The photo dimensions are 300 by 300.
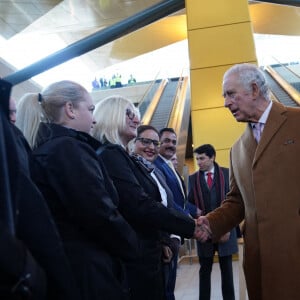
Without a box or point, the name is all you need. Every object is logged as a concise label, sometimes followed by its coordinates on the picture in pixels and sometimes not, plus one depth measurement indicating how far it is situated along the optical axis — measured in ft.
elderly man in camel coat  5.85
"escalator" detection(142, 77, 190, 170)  28.56
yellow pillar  21.79
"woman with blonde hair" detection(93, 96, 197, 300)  6.29
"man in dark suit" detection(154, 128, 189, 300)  8.64
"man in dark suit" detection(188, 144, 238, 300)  11.33
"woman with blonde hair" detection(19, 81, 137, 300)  4.68
